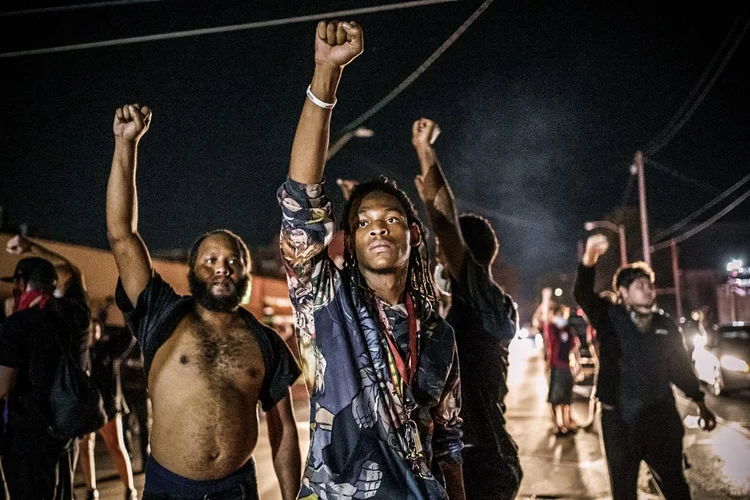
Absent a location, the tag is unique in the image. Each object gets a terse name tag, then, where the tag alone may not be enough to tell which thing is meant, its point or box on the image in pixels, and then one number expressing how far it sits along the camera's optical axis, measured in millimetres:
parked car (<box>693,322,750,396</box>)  14172
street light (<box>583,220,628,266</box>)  30778
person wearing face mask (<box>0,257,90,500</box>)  4102
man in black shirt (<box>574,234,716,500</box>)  4500
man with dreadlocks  2008
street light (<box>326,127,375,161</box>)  15982
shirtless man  2975
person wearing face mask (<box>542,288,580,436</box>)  10133
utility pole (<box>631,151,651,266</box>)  23953
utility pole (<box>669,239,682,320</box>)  33781
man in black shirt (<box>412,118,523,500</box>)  3176
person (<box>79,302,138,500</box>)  6250
